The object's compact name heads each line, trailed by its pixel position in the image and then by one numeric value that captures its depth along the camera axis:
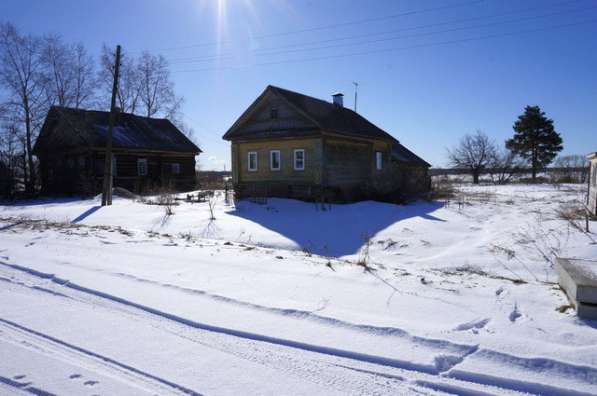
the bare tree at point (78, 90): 30.45
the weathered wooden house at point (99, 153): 25.45
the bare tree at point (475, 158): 45.97
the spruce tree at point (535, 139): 43.72
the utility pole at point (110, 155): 16.62
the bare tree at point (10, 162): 23.94
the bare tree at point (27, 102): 26.98
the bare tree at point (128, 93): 37.56
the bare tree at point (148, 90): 40.00
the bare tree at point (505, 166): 45.62
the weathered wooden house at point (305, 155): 18.47
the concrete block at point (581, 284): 3.47
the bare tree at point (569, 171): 39.88
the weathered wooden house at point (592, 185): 13.42
